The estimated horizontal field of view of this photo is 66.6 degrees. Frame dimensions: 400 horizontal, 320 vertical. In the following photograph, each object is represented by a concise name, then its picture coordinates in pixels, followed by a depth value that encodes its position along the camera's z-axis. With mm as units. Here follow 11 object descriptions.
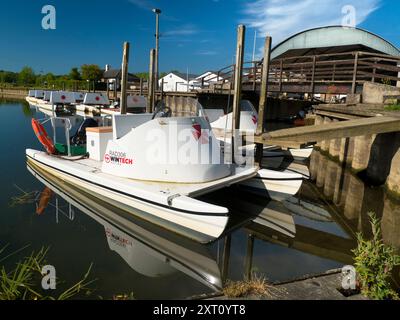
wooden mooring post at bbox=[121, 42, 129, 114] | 11859
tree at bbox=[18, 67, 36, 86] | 102612
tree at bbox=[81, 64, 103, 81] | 72600
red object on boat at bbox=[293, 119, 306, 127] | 21925
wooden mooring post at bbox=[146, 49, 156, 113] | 15133
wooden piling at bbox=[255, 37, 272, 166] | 9992
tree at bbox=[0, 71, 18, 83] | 110519
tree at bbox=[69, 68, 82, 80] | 78625
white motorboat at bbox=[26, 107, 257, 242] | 6371
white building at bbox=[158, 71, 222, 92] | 64075
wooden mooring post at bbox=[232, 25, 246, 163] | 9750
